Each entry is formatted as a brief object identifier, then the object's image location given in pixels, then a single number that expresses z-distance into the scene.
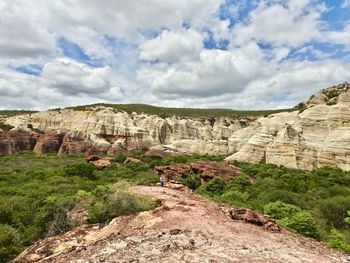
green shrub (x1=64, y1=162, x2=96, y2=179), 42.19
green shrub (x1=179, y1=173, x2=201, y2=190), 36.94
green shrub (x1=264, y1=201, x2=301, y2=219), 21.89
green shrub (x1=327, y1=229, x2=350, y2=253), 16.03
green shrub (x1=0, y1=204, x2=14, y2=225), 20.44
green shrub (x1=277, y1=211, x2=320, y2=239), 18.90
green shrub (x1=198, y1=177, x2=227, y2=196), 31.99
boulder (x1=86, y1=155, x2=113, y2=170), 49.71
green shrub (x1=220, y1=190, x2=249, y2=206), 22.65
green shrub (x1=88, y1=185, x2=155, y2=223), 15.95
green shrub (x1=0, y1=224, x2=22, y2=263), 13.88
